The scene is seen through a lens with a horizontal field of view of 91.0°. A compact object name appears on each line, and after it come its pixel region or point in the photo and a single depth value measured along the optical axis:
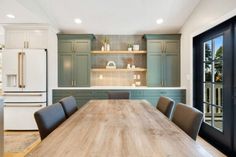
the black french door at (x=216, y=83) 1.80
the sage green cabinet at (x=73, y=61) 2.94
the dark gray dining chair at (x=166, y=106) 1.42
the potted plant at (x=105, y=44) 3.14
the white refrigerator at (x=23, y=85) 2.53
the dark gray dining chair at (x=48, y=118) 0.96
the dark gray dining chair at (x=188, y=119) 0.94
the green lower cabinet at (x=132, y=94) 2.81
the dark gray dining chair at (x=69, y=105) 1.39
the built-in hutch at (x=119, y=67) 2.84
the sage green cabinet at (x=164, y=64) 2.97
